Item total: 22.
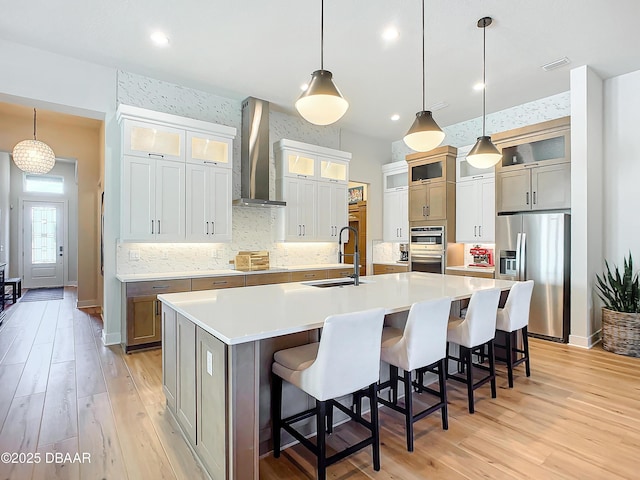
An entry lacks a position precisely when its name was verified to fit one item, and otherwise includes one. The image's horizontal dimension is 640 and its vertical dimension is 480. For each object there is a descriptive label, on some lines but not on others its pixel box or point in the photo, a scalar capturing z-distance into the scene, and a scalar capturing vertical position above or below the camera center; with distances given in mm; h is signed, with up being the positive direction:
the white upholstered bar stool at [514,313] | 3014 -643
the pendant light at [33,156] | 5574 +1390
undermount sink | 3268 -408
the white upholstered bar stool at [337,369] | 1701 -675
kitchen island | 1655 -591
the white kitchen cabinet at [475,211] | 5426 +468
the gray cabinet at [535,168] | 4465 +968
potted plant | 3850 -852
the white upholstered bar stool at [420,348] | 2133 -686
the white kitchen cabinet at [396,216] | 6664 +483
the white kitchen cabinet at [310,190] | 5434 +820
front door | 9219 -58
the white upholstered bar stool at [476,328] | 2607 -676
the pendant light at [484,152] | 3322 +847
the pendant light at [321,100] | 2301 +942
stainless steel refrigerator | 4332 -299
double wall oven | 5855 -155
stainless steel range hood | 5027 +1269
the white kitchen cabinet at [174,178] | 4086 +795
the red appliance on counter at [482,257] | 5780 -280
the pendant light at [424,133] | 2883 +890
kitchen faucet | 3279 -261
